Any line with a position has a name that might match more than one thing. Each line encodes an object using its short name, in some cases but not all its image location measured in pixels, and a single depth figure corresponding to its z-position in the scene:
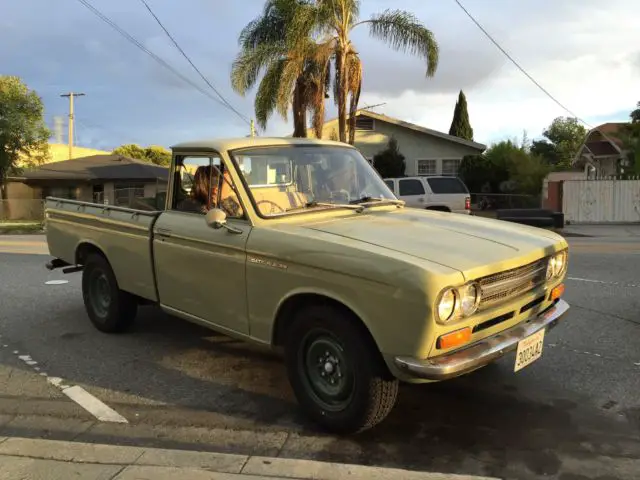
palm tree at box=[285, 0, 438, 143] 18.78
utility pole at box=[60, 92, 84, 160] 41.22
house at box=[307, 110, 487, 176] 29.84
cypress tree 35.37
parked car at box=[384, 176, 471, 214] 17.61
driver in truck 4.45
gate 21.75
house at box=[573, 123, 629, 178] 30.61
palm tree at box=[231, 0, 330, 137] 19.81
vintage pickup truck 3.31
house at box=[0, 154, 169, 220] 29.73
